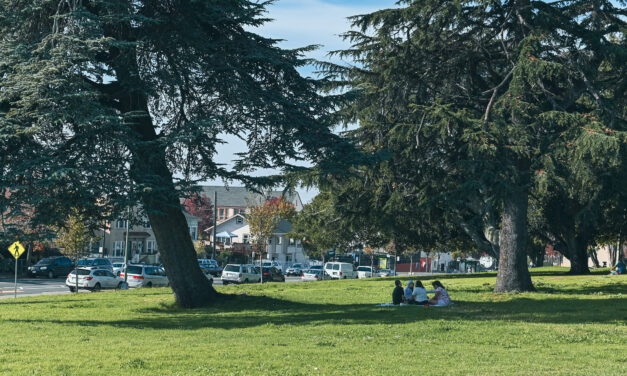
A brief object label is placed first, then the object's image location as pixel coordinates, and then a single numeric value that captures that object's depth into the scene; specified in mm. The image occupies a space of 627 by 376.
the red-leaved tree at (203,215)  111656
